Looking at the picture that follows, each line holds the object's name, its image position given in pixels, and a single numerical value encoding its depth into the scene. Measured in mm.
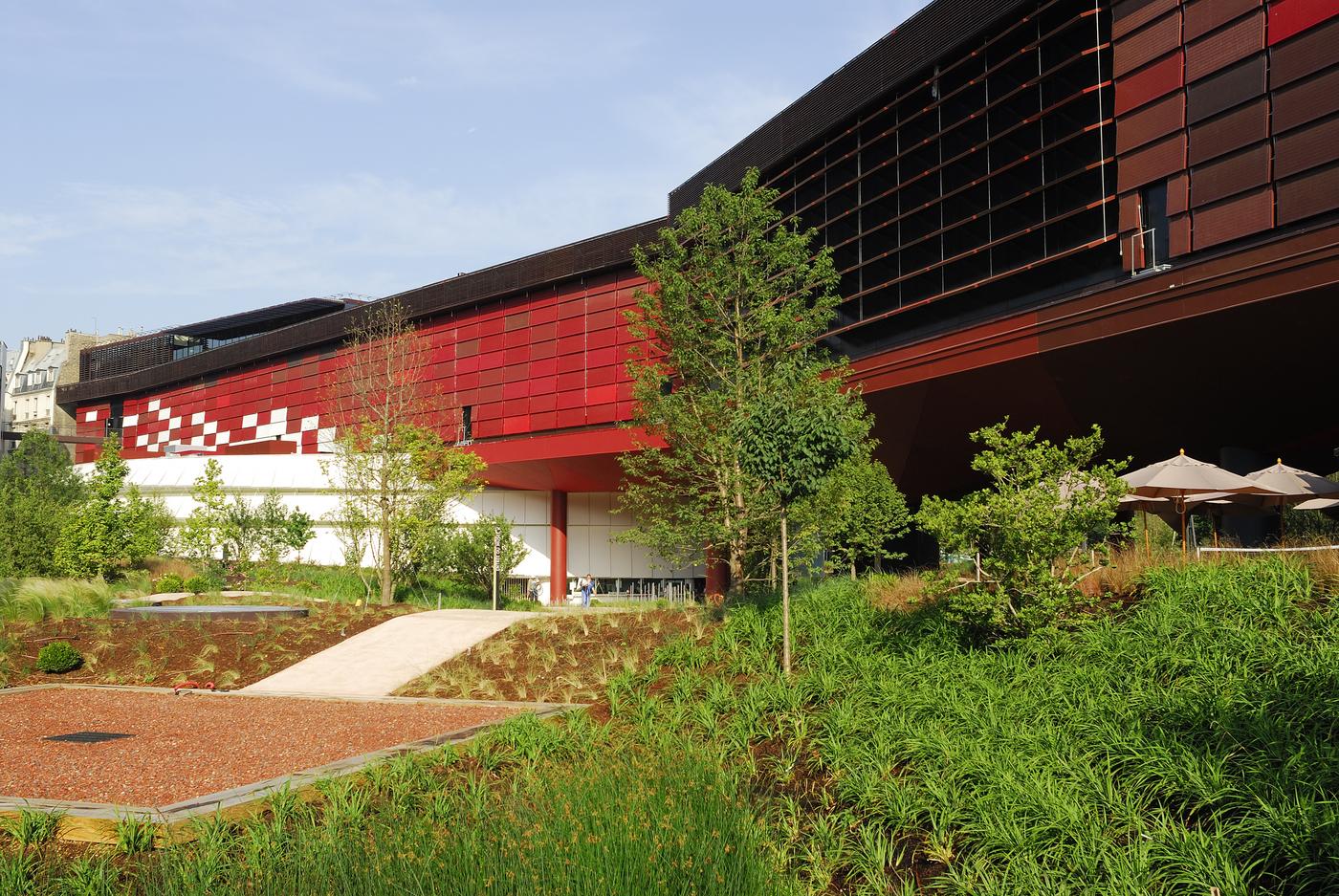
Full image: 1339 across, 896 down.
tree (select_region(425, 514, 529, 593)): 33000
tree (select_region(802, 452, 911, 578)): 24819
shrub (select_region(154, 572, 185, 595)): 28281
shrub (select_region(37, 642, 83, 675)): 17016
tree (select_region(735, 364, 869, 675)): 13359
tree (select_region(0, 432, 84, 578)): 28422
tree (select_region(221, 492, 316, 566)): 36719
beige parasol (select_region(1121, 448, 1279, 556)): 17156
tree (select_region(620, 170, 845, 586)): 18594
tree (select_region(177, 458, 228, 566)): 31725
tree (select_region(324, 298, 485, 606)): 26828
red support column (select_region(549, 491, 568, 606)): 41594
